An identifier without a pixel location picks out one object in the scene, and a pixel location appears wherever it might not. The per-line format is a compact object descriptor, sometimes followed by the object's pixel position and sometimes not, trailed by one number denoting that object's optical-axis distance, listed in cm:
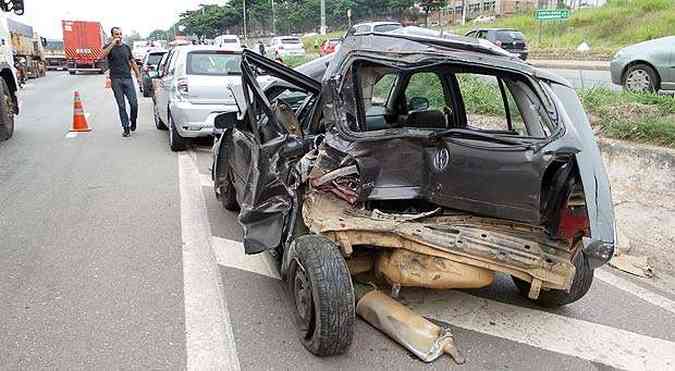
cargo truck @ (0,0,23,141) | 986
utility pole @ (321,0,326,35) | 3783
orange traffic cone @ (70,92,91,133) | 1092
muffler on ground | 320
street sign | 2592
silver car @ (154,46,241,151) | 855
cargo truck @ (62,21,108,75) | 3472
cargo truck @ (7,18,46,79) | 2227
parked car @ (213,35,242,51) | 3597
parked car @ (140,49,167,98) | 1605
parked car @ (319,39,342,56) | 2500
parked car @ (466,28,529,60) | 2295
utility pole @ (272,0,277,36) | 6875
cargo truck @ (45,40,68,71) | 4028
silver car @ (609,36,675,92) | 967
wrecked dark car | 301
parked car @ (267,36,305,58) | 3269
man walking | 1002
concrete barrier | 496
